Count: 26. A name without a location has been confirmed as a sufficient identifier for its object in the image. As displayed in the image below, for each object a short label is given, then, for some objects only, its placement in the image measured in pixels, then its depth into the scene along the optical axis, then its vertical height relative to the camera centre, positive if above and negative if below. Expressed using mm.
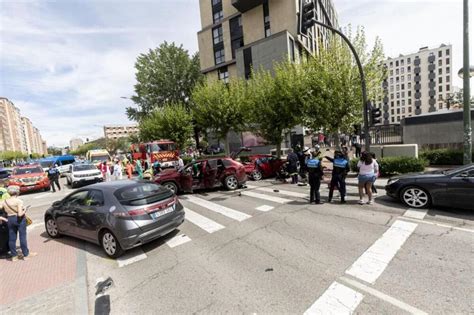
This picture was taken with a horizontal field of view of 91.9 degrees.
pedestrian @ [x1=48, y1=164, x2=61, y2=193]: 13944 -1212
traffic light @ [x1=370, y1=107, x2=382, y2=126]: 9508 +506
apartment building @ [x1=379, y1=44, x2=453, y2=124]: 74375 +14397
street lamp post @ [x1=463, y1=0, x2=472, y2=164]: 7797 +1004
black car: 5609 -1714
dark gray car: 4684 -1407
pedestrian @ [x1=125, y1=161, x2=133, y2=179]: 15658 -1333
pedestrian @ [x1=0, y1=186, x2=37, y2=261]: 4840 -1302
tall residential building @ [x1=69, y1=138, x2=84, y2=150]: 185800 +9770
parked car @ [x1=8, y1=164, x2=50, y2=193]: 13922 -1224
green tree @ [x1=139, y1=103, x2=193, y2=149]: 25391 +2319
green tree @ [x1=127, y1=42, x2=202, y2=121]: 34500 +10515
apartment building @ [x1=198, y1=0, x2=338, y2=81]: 26969 +14381
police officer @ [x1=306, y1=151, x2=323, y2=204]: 7273 -1315
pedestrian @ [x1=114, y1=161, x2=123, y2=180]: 14000 -1206
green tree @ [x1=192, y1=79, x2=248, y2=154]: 18344 +2848
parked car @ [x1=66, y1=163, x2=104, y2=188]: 14828 -1377
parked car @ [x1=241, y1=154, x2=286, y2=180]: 12945 -1626
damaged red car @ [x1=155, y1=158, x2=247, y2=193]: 10297 -1449
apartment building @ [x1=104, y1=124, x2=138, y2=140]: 141625 +12535
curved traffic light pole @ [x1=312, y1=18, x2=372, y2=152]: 9322 +894
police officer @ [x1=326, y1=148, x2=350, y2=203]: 7071 -1202
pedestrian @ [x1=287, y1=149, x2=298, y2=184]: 10977 -1343
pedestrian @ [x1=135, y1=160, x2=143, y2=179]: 15662 -1400
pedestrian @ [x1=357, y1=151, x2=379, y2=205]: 6840 -1287
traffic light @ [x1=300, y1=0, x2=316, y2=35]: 7857 +4079
